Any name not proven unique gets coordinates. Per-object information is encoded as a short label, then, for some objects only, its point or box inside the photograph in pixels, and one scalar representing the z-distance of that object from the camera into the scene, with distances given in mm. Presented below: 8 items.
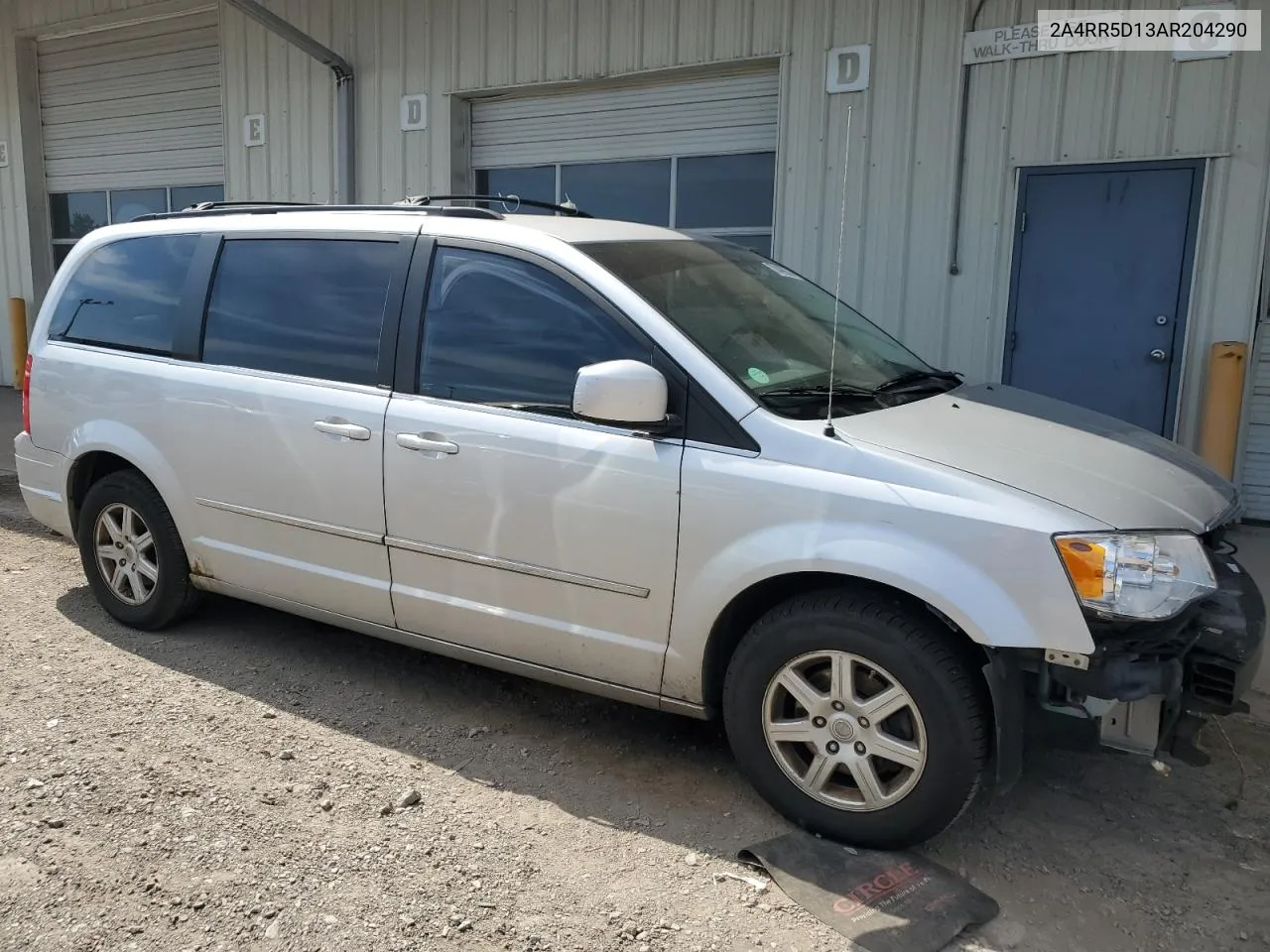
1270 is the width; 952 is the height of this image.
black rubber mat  2738
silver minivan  2885
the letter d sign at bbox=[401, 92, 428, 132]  9844
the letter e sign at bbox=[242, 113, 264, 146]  11000
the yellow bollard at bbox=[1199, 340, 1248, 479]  6461
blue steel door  6703
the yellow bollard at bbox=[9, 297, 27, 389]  12914
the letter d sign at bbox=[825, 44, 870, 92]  7566
